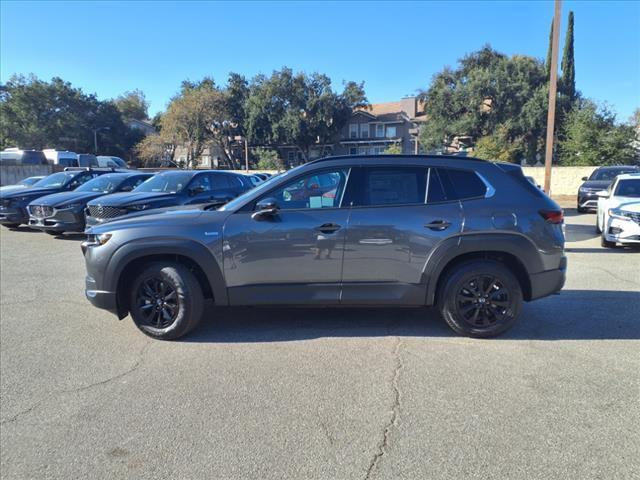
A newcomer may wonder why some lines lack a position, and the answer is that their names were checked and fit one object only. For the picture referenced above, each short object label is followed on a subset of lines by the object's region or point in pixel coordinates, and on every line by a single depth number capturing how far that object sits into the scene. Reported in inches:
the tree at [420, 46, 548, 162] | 1387.8
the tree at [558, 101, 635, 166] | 1023.0
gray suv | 171.3
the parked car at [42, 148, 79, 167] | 1355.8
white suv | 347.6
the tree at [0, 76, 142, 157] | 2009.1
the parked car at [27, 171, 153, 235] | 435.8
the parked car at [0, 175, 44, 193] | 541.2
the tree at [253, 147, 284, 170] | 2021.4
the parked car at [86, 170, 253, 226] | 379.6
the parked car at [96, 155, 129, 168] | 1383.7
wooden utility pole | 433.1
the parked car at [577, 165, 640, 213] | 615.8
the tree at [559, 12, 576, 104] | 1450.5
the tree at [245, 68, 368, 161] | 1899.6
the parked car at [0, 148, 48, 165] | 1249.8
